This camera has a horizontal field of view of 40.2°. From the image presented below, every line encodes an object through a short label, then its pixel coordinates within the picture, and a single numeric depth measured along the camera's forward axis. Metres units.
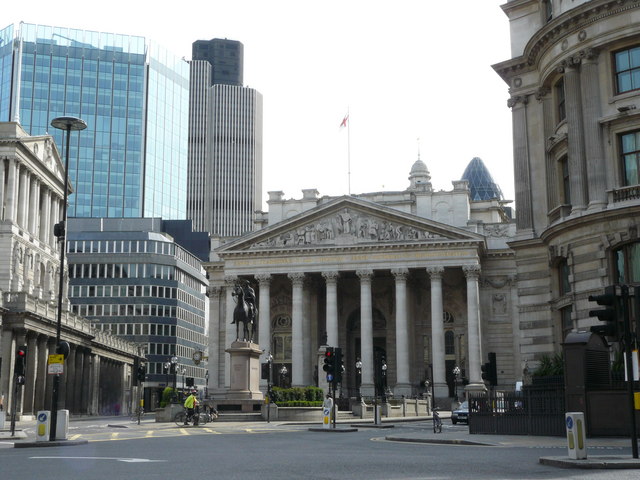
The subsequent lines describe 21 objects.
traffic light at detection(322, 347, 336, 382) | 41.22
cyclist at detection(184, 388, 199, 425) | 46.66
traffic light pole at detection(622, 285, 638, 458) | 19.57
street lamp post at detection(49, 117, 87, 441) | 29.44
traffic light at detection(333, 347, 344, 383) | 41.81
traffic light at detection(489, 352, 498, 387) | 37.66
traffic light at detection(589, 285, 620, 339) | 20.16
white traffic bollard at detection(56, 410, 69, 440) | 30.44
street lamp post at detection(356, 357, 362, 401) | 95.49
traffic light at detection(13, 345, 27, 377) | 39.00
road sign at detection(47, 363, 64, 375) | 31.67
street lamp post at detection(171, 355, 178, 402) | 71.91
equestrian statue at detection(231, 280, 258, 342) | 50.78
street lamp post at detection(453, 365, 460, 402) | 81.35
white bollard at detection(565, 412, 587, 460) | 20.27
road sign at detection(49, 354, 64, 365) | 31.78
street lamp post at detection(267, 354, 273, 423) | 51.36
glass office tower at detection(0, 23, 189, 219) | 142.50
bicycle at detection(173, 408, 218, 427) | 46.64
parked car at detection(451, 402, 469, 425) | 55.28
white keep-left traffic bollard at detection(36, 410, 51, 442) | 29.33
